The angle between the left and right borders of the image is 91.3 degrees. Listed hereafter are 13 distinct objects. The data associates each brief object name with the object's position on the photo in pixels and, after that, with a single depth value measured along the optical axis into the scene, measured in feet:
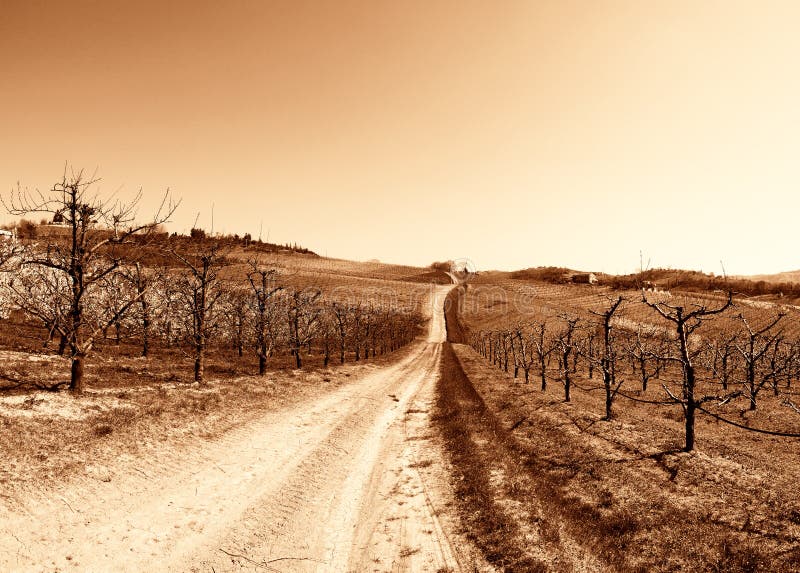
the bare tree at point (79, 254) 53.88
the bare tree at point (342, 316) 147.87
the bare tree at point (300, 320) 118.73
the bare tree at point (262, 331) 96.53
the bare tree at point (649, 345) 150.20
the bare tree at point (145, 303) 106.73
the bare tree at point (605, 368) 67.01
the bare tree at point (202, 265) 78.33
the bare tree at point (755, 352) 91.05
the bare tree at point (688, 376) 49.26
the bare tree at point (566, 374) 82.37
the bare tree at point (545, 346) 102.93
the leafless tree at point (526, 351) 185.98
